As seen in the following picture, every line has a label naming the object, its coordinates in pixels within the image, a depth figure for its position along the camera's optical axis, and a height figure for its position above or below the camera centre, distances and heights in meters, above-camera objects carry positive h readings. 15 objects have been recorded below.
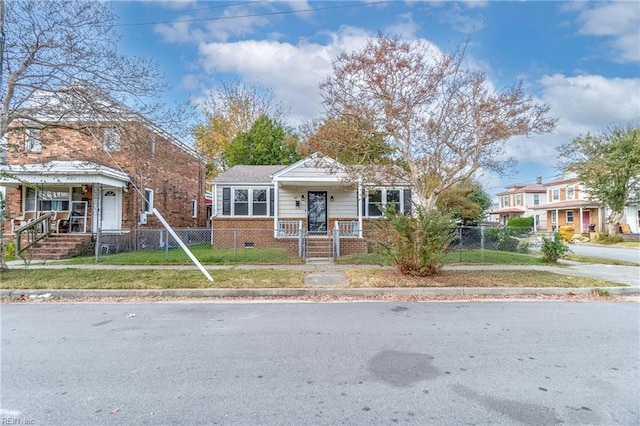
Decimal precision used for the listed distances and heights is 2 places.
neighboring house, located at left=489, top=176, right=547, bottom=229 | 50.28 +3.50
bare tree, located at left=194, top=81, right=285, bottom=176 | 31.98 +9.41
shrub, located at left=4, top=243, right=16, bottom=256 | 14.10 -1.00
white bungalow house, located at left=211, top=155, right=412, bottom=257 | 16.48 +0.81
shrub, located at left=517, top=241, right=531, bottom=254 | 15.64 -1.02
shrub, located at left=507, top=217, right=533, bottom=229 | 39.25 +0.19
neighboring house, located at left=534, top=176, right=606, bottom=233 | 32.59 +1.48
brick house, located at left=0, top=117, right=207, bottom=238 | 11.06 +1.76
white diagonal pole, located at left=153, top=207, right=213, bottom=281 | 8.77 -1.21
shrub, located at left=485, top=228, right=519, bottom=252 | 15.85 -0.69
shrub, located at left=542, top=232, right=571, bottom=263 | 12.62 -0.88
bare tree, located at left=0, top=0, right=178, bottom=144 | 8.94 +3.71
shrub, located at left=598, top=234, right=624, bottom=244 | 25.06 -1.09
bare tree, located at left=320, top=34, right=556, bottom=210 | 9.12 +2.92
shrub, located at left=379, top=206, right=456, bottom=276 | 8.76 -0.40
